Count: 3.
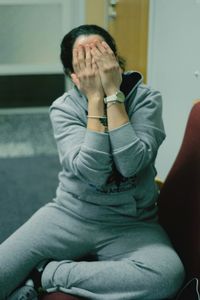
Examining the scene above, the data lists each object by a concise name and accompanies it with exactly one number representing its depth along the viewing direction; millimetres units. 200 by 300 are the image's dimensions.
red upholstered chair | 1300
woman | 1188
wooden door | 2566
